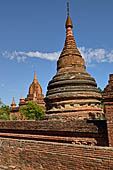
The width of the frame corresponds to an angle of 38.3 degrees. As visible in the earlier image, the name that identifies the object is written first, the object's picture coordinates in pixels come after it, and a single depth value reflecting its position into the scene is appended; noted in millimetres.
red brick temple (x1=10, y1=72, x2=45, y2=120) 30289
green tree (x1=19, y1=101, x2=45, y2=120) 17639
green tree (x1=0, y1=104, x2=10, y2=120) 23623
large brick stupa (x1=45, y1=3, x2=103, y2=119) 9672
